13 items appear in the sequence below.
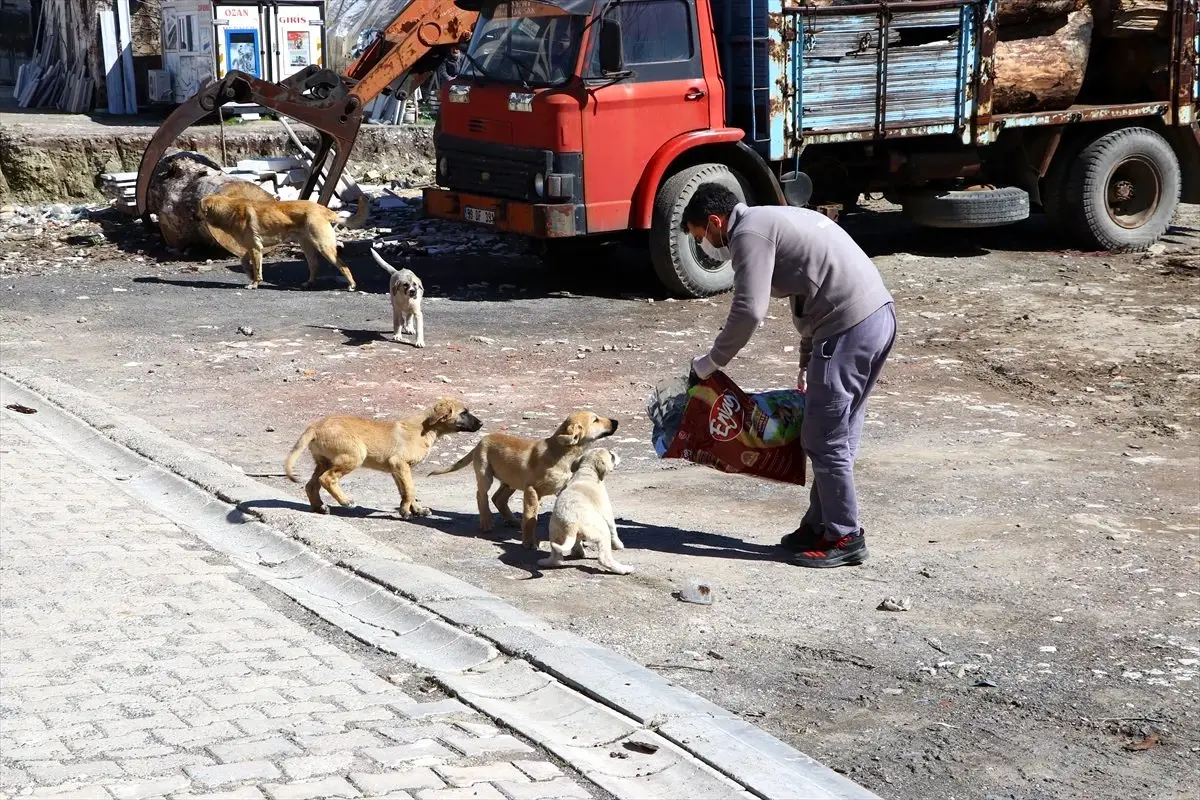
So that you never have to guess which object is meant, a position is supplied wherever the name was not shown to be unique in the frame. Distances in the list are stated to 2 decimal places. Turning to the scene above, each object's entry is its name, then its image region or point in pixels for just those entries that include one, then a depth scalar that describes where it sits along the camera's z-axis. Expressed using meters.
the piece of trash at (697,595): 5.55
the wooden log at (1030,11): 13.55
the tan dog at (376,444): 6.35
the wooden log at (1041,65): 13.46
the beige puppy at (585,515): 5.69
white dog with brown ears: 10.25
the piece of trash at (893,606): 5.53
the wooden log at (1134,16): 13.82
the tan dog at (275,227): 12.73
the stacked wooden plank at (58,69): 19.80
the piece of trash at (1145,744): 4.41
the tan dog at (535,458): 6.03
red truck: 11.64
